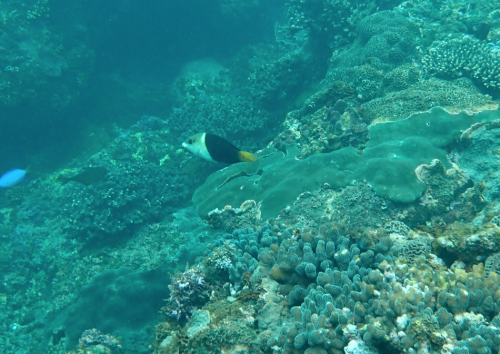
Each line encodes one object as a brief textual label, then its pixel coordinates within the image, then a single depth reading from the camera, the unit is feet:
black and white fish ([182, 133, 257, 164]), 13.30
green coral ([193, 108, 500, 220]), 16.23
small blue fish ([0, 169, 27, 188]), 33.01
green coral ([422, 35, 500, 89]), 22.88
